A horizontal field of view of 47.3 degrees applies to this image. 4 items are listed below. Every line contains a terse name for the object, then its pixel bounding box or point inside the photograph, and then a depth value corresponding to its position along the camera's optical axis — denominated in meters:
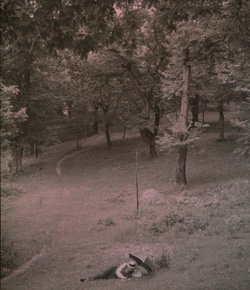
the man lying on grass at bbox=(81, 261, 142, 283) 8.43
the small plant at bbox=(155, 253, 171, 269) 8.77
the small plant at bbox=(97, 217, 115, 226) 15.26
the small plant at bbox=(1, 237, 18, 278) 10.01
